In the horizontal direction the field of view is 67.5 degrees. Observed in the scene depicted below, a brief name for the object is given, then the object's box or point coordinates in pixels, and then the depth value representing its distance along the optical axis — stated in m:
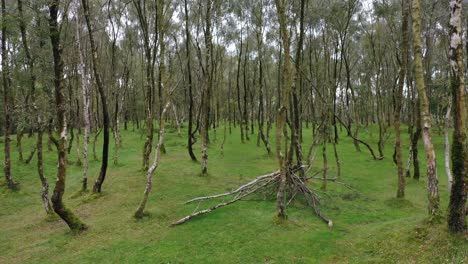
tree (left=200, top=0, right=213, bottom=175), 20.60
